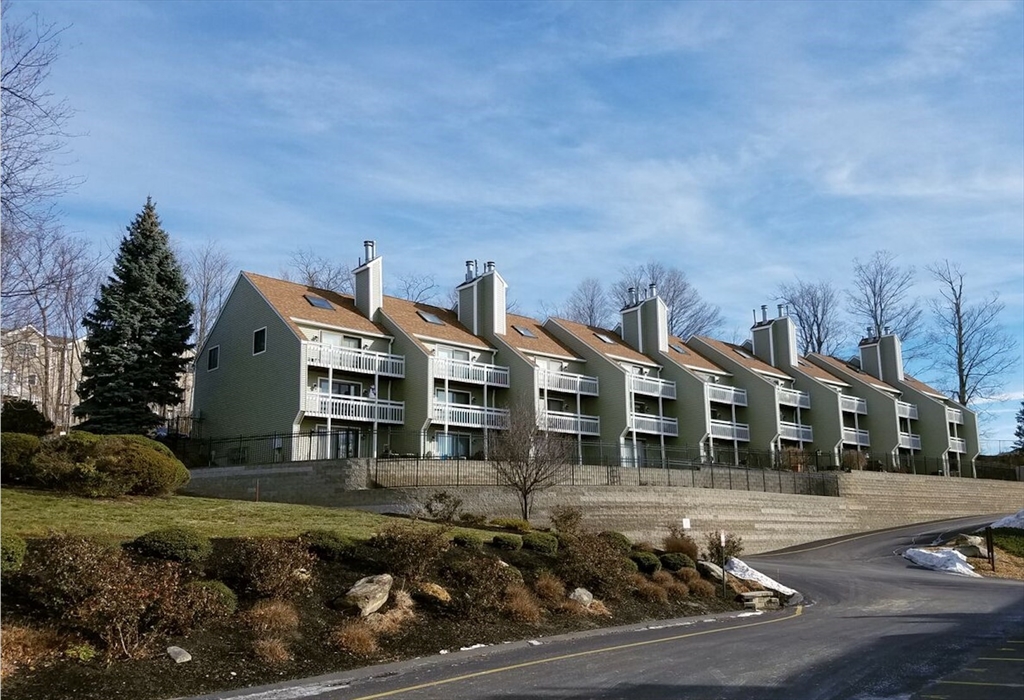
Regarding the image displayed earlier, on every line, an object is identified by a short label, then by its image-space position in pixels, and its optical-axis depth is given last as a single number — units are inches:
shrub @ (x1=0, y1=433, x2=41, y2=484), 824.3
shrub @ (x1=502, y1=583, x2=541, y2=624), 667.4
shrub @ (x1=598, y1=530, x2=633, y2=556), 889.0
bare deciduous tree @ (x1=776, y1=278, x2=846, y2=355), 2839.6
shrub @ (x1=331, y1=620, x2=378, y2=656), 538.3
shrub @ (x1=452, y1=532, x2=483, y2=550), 775.7
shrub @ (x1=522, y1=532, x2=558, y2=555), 819.4
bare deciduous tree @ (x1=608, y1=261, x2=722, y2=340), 2636.8
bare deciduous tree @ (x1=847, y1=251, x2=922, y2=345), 2719.0
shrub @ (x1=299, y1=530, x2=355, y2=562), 672.4
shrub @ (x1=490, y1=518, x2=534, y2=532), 978.7
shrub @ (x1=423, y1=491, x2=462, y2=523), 997.9
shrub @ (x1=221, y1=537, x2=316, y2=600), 573.3
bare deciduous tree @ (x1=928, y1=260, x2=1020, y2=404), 2600.9
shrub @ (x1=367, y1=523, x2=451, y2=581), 666.8
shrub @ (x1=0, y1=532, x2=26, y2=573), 491.5
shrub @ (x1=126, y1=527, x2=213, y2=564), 571.5
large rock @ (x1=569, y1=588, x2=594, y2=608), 738.8
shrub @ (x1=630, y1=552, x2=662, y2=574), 880.3
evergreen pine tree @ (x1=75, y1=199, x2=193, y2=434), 1437.0
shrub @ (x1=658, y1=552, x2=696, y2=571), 919.5
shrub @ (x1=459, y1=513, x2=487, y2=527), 1007.4
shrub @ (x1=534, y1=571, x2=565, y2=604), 720.3
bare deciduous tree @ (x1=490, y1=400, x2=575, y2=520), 1115.9
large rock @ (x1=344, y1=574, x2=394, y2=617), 596.4
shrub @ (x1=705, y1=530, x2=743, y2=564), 1015.0
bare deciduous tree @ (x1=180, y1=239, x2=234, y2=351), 2197.3
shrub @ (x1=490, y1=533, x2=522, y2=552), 810.8
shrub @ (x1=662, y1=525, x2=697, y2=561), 1031.0
